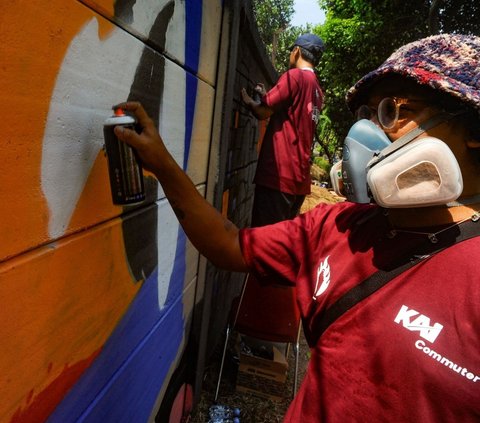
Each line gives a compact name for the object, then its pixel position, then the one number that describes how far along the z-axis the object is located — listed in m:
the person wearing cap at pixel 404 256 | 1.01
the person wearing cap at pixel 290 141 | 3.21
